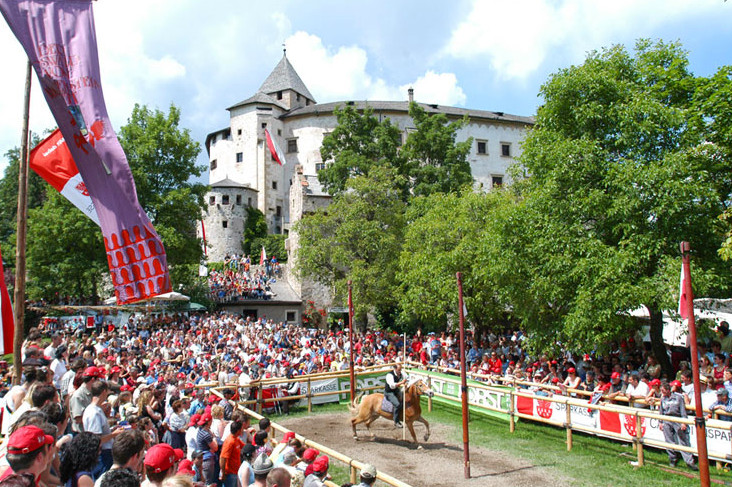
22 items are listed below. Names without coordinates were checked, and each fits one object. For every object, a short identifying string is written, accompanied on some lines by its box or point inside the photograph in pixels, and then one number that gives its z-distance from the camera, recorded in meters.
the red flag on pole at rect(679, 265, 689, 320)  9.33
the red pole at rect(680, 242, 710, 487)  8.04
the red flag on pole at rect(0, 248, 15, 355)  7.55
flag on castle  70.24
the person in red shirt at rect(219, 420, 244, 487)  8.41
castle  68.50
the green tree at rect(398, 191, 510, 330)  26.03
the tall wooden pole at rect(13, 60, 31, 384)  7.00
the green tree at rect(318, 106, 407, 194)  47.09
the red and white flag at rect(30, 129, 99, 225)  8.33
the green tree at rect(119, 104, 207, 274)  37.09
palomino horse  13.91
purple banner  6.93
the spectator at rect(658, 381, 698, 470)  11.10
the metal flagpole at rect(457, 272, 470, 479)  11.30
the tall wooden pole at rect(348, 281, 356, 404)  17.15
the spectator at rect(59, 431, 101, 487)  5.05
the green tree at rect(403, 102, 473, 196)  45.84
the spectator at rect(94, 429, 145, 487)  4.83
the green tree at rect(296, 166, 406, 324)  34.03
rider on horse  14.03
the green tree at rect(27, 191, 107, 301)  34.66
